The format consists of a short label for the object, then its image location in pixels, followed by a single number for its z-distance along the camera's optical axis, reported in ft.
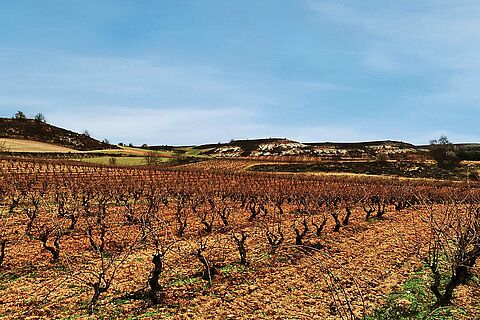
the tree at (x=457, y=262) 23.75
